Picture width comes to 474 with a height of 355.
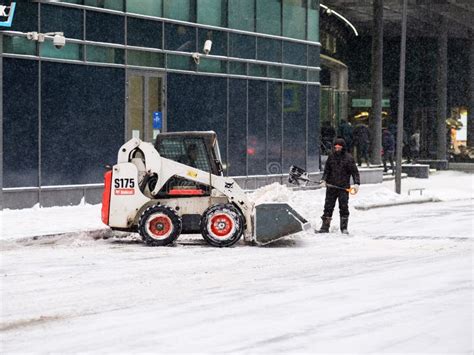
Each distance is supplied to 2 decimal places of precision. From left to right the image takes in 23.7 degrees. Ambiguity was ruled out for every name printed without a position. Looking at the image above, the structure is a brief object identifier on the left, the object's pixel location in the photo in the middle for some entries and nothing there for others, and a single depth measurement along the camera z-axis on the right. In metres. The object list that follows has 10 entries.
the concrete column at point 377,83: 47.84
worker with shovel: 21.70
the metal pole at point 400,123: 34.25
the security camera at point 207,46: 32.06
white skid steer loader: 18.94
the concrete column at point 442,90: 59.59
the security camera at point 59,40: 25.30
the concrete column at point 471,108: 68.56
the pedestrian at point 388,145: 44.70
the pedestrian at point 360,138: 46.06
